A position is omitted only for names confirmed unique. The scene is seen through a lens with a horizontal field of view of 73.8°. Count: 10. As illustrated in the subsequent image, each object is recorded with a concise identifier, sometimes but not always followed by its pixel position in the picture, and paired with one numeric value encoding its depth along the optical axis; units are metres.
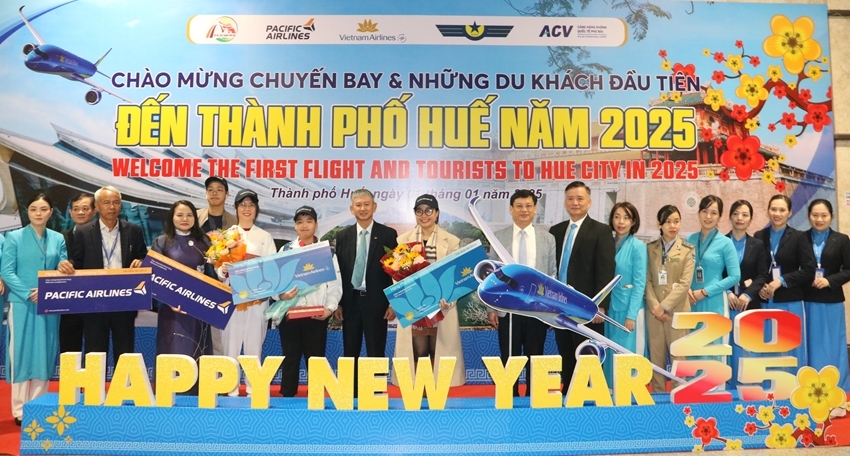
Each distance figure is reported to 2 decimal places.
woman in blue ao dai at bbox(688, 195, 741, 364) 3.77
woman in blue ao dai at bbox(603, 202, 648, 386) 3.77
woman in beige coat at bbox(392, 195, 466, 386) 3.83
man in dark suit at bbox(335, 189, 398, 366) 3.82
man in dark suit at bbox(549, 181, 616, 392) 3.75
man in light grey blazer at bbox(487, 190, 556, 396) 3.76
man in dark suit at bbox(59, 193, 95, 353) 3.84
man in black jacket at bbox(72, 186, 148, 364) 3.71
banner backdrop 4.27
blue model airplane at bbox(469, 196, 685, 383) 3.24
